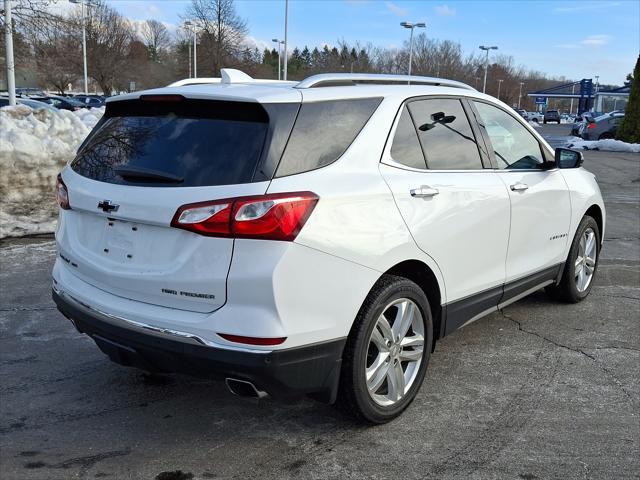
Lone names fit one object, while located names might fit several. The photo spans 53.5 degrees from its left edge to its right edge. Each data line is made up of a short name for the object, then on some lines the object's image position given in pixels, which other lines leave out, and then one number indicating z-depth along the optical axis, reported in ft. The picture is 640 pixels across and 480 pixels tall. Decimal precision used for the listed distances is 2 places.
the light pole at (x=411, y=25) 168.67
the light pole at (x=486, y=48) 222.28
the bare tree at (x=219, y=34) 167.73
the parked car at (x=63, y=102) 111.24
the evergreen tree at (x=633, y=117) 74.49
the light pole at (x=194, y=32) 167.15
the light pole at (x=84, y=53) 133.37
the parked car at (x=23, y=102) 86.43
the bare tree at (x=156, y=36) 315.00
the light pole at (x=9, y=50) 46.50
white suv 9.00
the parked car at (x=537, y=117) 228.35
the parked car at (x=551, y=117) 234.17
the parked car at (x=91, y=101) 126.37
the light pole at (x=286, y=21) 134.92
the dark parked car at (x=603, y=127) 87.45
